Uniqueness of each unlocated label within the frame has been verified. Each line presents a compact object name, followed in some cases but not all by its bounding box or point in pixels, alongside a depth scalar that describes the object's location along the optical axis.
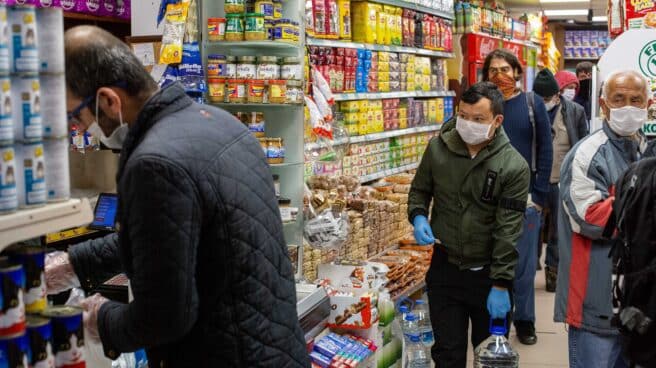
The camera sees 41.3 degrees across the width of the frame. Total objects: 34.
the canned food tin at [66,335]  1.95
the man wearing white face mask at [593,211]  3.77
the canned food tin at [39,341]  1.85
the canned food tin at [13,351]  1.77
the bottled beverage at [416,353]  5.75
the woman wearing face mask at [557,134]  7.88
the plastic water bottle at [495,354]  4.54
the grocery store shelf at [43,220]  1.77
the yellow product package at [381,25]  6.46
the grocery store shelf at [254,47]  4.47
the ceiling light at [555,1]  12.86
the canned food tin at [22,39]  1.80
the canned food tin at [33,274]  1.90
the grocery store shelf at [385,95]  5.97
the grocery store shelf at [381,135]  5.29
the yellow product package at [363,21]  6.27
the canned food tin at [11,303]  1.78
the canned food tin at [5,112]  1.75
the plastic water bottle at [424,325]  6.00
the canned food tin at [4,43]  1.75
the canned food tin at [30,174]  1.82
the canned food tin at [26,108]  1.81
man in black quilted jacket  2.07
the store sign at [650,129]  4.72
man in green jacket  4.07
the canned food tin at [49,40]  1.88
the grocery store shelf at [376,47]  5.62
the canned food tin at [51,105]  1.89
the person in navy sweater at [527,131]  5.86
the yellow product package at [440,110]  8.04
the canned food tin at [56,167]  1.90
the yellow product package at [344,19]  5.95
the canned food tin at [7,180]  1.76
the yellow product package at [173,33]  4.12
